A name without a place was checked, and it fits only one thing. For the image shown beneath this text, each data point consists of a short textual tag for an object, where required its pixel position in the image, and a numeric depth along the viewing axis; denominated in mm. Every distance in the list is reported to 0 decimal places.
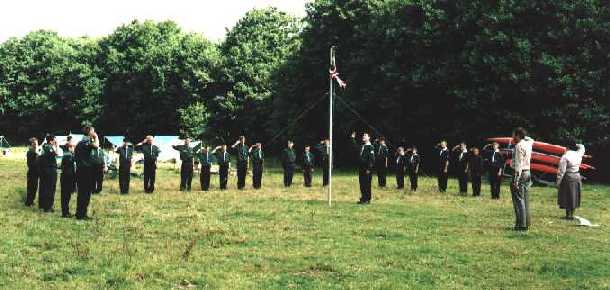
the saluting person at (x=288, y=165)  30758
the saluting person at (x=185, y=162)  27316
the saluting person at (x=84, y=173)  16438
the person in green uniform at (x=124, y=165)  25242
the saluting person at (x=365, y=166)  20750
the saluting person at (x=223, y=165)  28422
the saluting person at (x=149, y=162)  25500
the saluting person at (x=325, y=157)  31483
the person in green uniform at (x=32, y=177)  19859
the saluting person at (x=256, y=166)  29203
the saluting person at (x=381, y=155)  24016
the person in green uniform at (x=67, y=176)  17078
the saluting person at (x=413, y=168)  28531
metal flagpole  20312
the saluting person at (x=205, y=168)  27719
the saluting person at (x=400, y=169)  29272
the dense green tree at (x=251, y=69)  68125
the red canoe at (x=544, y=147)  33625
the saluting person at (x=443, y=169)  27875
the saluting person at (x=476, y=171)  26359
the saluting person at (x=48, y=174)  18406
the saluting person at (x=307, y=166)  30731
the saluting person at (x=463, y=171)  27344
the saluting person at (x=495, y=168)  25231
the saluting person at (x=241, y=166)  28844
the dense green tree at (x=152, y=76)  72812
